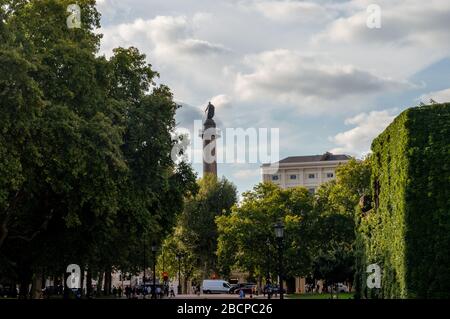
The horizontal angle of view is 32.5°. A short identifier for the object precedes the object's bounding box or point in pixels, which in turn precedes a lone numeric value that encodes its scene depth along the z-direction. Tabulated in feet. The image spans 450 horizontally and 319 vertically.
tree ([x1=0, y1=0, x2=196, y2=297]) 108.78
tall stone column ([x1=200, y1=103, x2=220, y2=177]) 391.86
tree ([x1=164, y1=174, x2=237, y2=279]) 321.73
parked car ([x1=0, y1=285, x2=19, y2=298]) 251.39
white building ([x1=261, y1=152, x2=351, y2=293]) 560.61
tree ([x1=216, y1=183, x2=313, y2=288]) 268.41
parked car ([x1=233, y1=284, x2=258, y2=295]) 290.50
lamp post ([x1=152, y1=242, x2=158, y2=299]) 181.47
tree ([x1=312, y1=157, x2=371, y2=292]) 270.05
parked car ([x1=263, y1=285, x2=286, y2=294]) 280.80
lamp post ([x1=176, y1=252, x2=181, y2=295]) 319.31
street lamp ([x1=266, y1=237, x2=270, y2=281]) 243.81
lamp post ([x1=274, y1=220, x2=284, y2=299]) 123.13
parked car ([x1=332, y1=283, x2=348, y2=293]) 359.74
